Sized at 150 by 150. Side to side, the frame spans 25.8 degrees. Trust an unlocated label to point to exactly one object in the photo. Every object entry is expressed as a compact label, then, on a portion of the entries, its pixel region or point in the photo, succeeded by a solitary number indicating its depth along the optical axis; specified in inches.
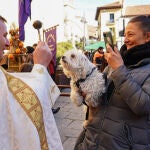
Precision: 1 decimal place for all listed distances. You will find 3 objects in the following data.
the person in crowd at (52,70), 271.6
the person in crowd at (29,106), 59.3
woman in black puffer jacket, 80.1
